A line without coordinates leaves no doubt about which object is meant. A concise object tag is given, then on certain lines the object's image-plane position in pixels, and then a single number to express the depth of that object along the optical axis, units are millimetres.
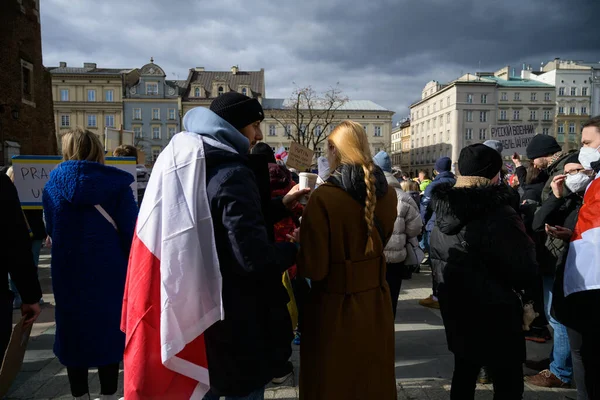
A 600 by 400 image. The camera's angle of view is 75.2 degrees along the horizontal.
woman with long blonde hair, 2141
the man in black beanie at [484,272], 2348
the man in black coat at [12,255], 2227
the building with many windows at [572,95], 68938
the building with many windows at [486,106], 69000
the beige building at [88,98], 50562
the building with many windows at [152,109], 52062
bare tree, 36281
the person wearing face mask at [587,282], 2207
